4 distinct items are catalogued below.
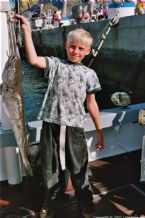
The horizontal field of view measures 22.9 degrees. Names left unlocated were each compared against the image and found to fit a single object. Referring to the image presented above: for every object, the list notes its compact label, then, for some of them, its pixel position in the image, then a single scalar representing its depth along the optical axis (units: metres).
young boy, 2.96
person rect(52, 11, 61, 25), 22.71
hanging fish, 2.79
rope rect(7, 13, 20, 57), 2.79
